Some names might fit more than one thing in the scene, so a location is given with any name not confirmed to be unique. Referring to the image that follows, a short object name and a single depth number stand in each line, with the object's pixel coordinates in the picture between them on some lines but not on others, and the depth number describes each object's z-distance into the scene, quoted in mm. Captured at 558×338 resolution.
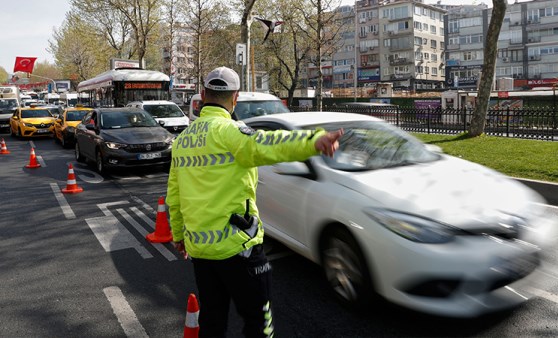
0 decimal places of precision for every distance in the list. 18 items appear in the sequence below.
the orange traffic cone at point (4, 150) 15980
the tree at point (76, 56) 57344
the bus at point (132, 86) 22750
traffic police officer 2143
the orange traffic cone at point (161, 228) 5766
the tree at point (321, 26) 26189
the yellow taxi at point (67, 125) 17359
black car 10578
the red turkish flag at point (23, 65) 64062
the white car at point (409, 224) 3170
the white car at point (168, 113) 17047
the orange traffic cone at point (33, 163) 12555
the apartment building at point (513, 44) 64812
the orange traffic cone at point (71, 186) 9023
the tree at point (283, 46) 39062
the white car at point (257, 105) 10539
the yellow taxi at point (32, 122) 20984
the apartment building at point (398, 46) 75375
